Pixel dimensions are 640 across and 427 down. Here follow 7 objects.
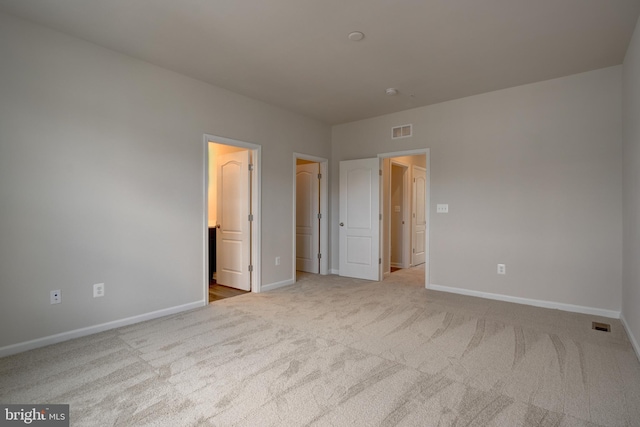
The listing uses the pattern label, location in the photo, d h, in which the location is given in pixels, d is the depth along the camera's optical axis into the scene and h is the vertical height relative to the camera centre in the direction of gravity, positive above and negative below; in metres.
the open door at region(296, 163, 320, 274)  6.05 -0.13
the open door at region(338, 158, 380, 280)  5.46 -0.14
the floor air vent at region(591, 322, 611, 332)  3.21 -1.17
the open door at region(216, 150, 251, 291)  4.72 -0.16
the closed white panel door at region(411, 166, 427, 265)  6.99 -0.07
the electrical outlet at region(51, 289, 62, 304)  2.87 -0.76
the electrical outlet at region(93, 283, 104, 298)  3.11 -0.76
